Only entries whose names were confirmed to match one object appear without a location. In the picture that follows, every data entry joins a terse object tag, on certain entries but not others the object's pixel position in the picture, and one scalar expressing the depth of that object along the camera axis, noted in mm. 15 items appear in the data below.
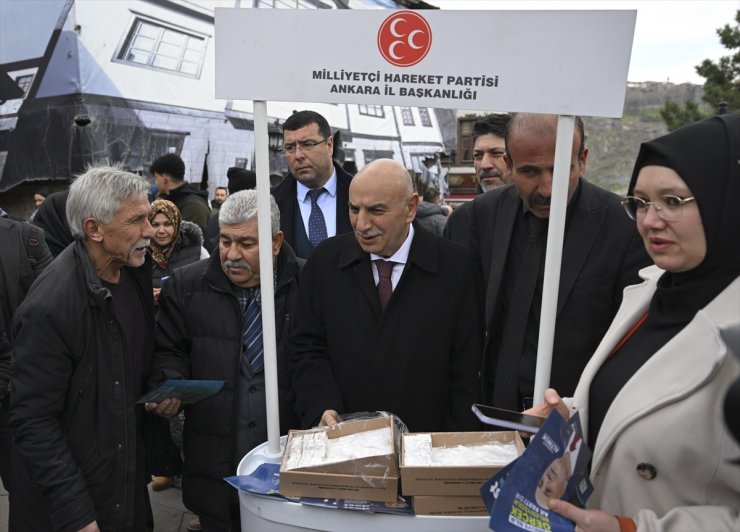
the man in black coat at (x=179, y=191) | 5270
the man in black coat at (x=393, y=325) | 2219
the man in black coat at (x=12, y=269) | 3082
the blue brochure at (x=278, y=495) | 1573
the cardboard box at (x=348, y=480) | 1562
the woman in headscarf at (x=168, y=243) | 4246
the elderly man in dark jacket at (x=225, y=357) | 2518
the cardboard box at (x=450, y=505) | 1548
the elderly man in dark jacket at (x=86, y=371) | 2053
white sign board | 1530
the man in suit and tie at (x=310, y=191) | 3762
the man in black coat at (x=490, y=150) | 3926
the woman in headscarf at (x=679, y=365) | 1268
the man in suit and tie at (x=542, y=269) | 2141
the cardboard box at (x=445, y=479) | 1518
